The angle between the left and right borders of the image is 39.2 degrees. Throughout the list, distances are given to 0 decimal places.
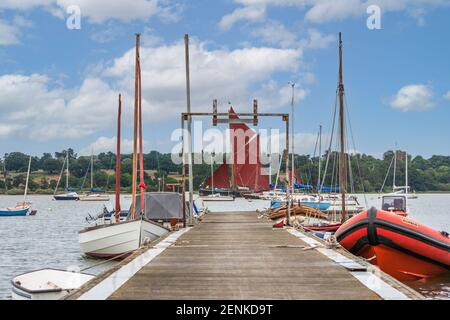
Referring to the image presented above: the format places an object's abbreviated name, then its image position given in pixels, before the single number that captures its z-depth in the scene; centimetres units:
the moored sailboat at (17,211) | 7162
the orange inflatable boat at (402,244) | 1800
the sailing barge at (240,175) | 9431
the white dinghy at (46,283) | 1220
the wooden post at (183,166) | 2469
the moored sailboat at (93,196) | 12962
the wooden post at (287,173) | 2490
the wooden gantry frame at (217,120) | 2514
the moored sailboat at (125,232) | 2297
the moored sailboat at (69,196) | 13462
